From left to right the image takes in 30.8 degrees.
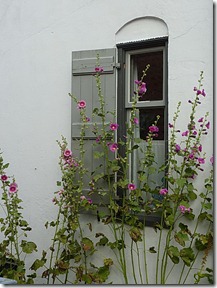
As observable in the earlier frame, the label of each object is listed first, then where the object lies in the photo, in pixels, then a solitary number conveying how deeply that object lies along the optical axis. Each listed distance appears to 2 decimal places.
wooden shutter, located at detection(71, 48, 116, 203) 3.52
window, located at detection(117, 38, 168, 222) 3.43
